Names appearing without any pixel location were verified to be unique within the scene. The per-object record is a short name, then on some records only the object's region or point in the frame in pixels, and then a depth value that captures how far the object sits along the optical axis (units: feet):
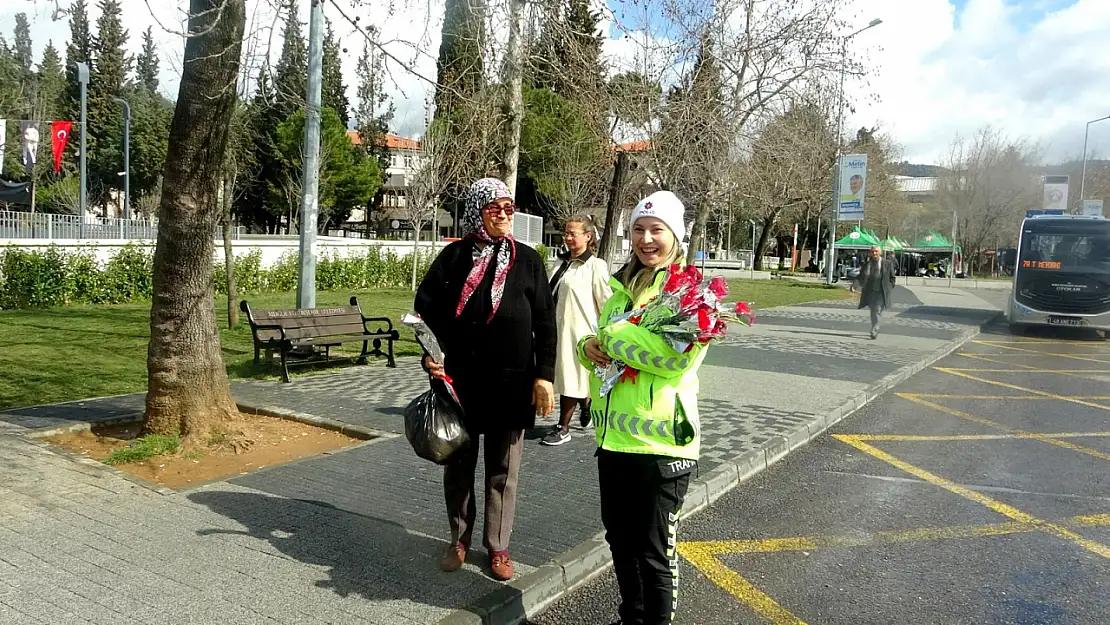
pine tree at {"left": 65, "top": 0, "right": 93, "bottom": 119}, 194.98
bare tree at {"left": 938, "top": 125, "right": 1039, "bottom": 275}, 125.49
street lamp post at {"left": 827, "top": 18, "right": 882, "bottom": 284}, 50.70
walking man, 50.03
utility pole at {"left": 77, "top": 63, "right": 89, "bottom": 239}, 59.47
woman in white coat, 20.52
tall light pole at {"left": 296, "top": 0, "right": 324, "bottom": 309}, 31.32
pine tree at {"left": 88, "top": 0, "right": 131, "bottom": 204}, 192.85
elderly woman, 12.07
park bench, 29.99
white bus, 58.13
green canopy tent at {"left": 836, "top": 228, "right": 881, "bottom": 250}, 156.76
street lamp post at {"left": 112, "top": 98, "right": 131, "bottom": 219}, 95.97
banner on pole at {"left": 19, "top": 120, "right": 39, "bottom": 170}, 80.56
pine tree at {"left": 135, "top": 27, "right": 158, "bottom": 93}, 236.43
